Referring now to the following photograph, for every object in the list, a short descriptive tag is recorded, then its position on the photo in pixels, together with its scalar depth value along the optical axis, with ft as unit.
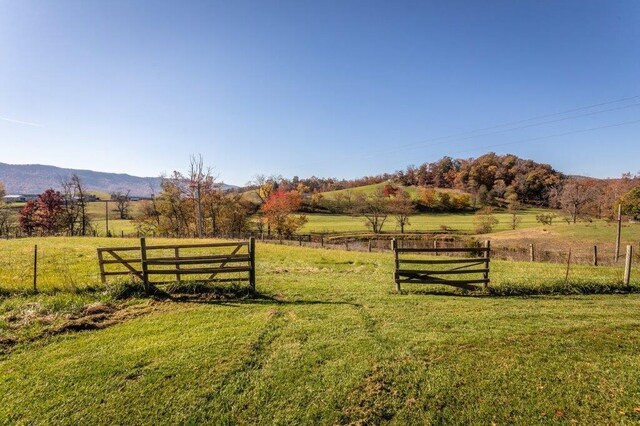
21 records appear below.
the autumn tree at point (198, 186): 160.66
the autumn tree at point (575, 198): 230.81
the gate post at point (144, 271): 35.68
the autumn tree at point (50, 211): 197.57
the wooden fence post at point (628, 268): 43.15
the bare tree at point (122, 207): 291.61
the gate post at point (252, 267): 36.91
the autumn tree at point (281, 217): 196.84
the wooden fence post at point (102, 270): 37.93
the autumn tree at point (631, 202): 174.19
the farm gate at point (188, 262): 35.99
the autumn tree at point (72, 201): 190.32
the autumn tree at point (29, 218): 209.97
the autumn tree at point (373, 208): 237.66
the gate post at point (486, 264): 40.05
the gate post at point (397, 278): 39.78
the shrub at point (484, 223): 206.08
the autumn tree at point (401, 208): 233.76
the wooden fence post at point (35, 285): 36.16
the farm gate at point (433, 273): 39.52
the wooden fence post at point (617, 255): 85.21
